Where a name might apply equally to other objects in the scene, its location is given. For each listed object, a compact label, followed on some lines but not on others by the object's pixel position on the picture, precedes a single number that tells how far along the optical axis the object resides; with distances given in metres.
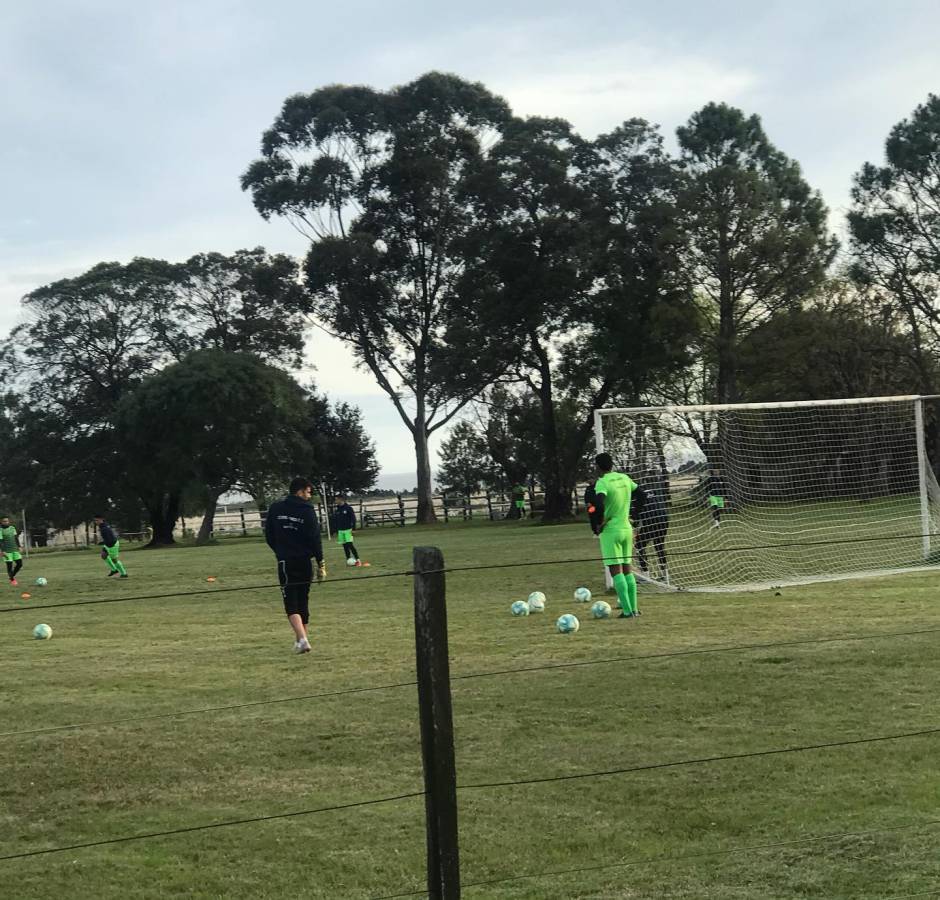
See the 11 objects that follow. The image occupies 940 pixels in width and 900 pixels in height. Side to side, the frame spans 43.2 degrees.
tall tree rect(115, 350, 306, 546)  53.34
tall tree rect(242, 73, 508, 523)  53.72
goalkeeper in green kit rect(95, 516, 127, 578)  26.20
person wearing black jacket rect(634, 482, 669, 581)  17.59
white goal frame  17.17
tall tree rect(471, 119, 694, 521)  46.94
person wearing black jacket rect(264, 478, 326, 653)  12.28
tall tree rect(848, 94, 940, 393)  43.28
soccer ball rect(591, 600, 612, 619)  13.66
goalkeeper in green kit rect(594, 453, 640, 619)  13.84
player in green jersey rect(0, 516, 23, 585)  26.28
